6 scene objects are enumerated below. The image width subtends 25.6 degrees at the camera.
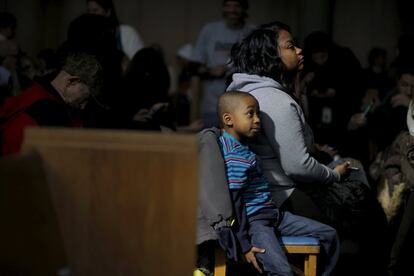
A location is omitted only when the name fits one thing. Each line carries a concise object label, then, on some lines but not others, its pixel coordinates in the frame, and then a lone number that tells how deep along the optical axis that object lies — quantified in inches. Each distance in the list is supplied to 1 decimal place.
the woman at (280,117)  177.3
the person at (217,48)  285.7
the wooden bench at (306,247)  174.7
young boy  168.4
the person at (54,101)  163.9
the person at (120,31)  250.5
